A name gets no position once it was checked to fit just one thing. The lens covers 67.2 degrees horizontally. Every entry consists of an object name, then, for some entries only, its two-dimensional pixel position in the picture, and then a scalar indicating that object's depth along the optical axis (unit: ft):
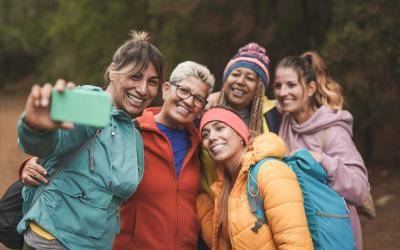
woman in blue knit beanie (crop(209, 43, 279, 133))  9.78
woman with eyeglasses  7.58
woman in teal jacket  5.10
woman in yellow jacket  6.36
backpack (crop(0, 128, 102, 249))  5.65
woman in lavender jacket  7.88
